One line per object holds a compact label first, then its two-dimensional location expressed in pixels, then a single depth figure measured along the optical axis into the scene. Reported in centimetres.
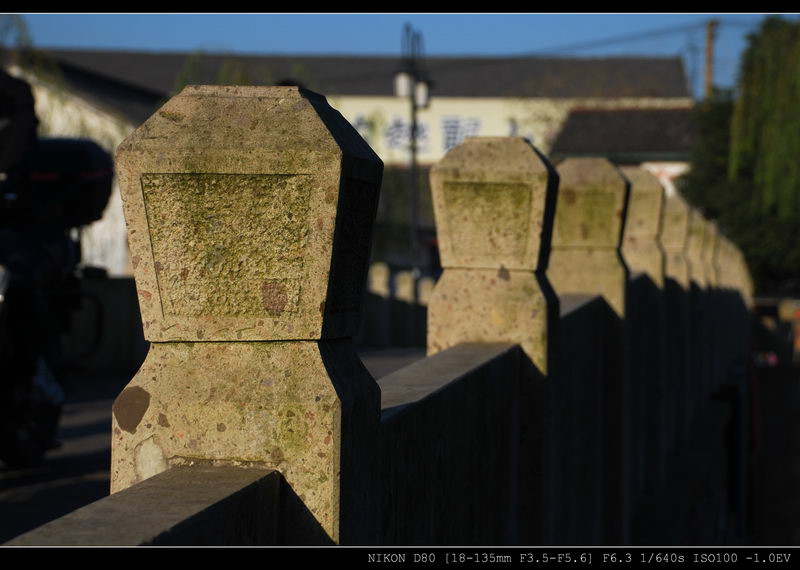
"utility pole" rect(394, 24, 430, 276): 2678
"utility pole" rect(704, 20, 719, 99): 6225
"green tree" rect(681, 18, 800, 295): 2870
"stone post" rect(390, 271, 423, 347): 2352
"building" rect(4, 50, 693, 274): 4094
